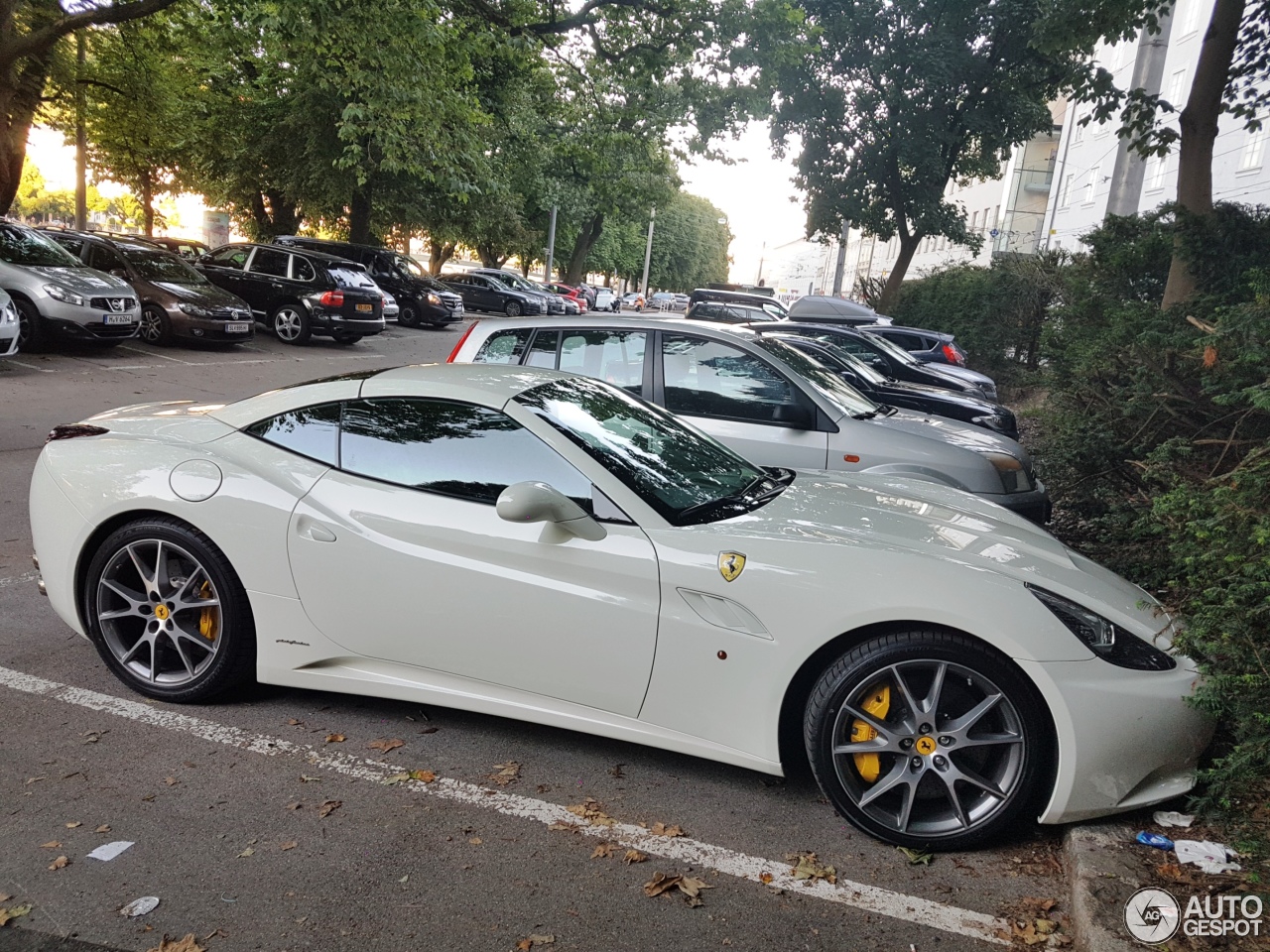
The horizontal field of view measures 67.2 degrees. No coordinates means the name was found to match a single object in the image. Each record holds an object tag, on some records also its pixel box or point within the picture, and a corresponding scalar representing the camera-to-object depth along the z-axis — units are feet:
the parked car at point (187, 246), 74.87
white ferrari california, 10.19
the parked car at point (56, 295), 43.78
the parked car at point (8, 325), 36.19
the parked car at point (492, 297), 116.37
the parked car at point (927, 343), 51.98
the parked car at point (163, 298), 52.80
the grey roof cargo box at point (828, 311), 54.03
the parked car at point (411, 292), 87.53
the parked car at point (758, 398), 20.53
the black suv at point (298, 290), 63.52
